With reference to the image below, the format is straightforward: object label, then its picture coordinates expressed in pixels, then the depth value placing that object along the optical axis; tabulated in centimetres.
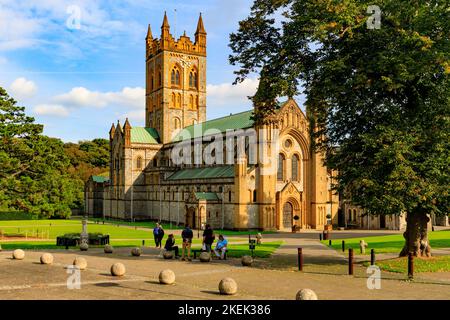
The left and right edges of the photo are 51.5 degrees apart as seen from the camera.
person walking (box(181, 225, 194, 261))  2592
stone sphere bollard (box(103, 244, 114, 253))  2972
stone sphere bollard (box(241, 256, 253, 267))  2377
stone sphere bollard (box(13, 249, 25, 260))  2570
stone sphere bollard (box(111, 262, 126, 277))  1975
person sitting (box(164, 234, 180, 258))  2719
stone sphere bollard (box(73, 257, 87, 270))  2177
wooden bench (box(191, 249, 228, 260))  2686
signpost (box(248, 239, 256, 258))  2797
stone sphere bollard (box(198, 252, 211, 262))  2522
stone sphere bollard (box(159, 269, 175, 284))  1778
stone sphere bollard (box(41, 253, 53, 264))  2367
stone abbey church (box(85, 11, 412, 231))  5897
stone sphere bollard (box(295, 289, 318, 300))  1387
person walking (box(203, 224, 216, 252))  2677
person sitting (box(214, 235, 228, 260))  2683
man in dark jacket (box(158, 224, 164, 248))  3197
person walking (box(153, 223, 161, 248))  3216
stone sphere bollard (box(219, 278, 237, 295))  1587
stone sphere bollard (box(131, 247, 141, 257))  2809
